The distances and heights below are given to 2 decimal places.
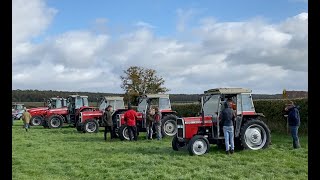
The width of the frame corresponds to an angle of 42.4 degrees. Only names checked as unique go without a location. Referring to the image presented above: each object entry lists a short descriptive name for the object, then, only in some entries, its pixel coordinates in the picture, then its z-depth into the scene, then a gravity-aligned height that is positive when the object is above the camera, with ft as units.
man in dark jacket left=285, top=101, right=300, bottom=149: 37.76 -2.26
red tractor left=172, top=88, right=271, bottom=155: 35.91 -2.53
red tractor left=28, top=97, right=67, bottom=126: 89.81 -2.76
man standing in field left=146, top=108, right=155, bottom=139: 52.29 -3.23
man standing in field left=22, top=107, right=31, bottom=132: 74.64 -3.79
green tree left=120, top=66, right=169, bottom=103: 148.77 +5.55
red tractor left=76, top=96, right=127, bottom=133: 67.05 -3.29
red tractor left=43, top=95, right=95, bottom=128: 81.46 -3.05
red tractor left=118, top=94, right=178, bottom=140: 54.13 -2.44
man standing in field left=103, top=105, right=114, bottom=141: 54.44 -2.87
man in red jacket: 50.08 -2.92
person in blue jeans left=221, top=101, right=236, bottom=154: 34.47 -2.29
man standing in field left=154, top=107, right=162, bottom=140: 50.83 -3.10
